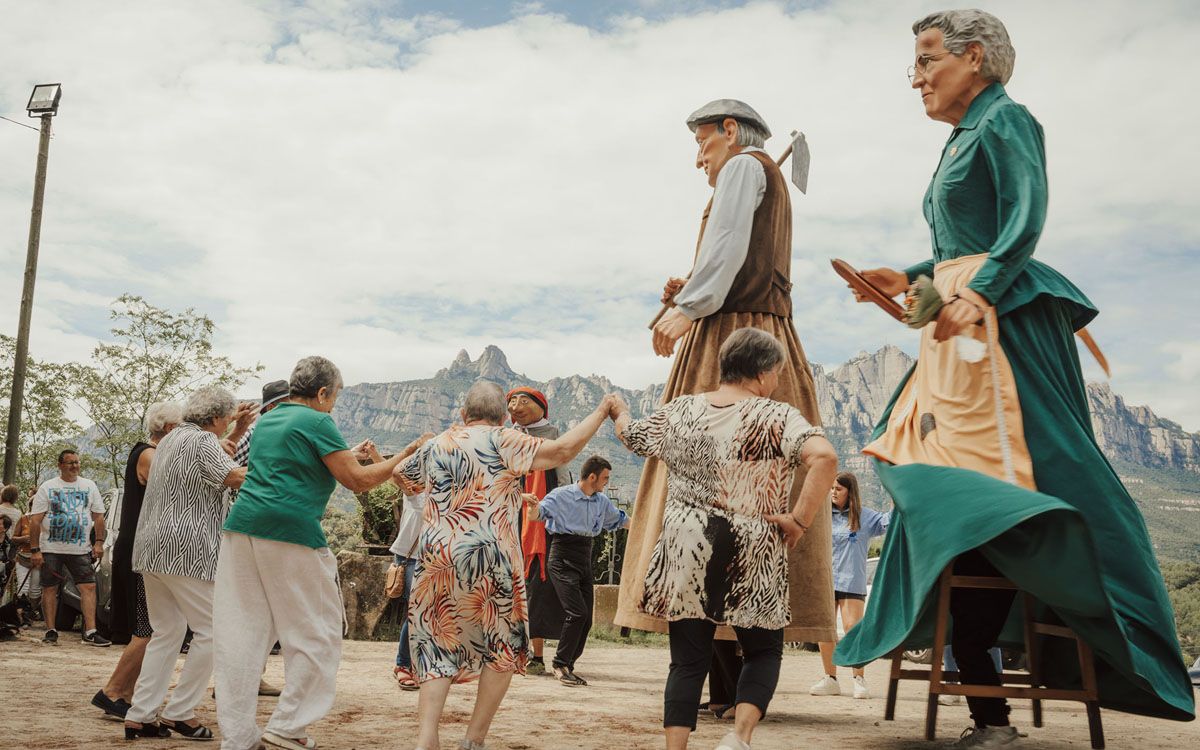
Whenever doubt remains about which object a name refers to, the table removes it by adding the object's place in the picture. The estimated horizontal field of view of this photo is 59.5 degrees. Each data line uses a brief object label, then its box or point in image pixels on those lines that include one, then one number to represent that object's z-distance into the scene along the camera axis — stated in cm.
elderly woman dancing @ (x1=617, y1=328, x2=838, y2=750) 370
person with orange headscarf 961
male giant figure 453
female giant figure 341
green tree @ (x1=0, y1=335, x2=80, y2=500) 3512
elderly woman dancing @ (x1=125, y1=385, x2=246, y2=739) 516
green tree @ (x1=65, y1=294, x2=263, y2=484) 3469
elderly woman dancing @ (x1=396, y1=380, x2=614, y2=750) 420
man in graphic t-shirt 1128
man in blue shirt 915
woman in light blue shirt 927
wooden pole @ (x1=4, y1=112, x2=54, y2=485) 1847
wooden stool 358
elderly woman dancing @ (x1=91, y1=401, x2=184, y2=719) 566
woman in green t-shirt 465
